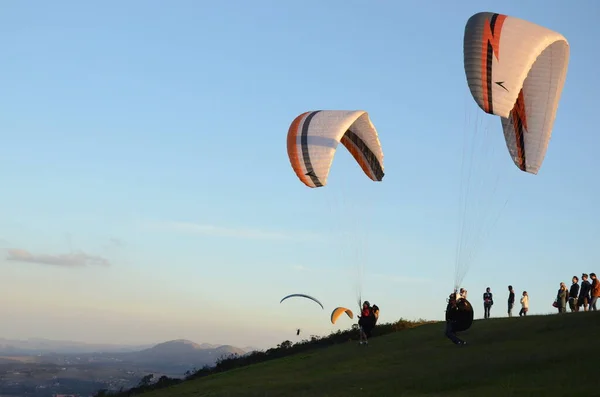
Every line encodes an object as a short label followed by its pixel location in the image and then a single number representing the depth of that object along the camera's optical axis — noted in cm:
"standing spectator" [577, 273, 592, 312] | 3262
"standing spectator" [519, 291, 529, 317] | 3722
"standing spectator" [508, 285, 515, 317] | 3738
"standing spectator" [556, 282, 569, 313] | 3488
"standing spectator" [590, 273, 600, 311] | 3203
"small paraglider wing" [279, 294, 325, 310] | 4392
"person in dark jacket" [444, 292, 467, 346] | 2972
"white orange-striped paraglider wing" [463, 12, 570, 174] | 2558
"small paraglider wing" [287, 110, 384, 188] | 3253
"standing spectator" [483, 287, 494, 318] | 3775
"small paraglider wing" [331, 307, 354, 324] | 4062
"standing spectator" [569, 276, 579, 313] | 3350
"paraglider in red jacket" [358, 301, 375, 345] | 3544
